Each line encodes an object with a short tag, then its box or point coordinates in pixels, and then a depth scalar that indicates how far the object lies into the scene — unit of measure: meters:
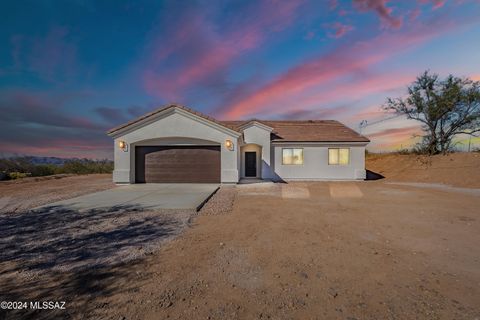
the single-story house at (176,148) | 12.40
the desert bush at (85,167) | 20.25
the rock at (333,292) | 2.67
